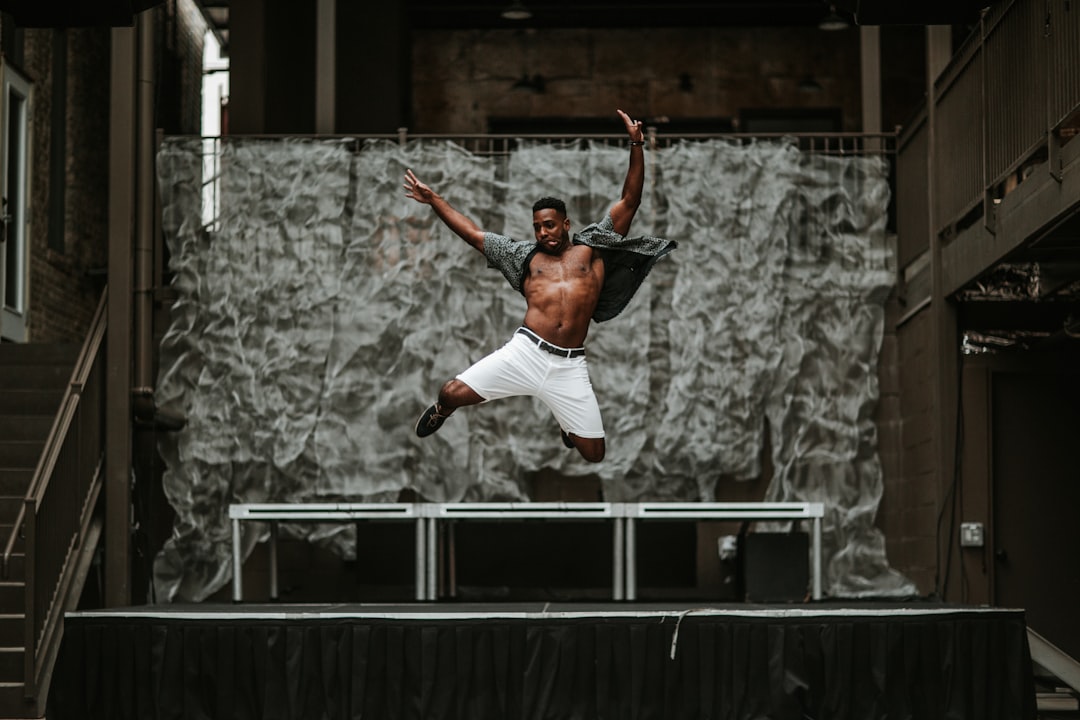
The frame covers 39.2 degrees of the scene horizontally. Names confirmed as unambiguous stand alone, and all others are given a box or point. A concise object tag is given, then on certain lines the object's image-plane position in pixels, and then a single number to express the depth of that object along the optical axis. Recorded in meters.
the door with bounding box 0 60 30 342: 12.57
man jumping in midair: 7.62
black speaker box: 10.75
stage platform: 7.80
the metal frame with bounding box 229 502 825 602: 10.68
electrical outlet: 10.95
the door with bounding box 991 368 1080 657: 11.14
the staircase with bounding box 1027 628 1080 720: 10.05
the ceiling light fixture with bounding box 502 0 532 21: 14.04
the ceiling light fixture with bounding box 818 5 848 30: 14.24
